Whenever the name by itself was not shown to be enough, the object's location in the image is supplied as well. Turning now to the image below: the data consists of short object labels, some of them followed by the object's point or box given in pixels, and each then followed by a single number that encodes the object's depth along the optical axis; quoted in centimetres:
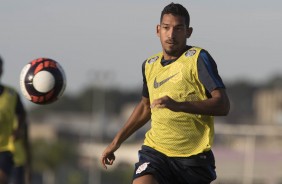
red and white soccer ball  1177
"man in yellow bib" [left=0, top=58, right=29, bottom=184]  1370
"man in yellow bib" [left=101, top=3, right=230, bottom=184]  950
